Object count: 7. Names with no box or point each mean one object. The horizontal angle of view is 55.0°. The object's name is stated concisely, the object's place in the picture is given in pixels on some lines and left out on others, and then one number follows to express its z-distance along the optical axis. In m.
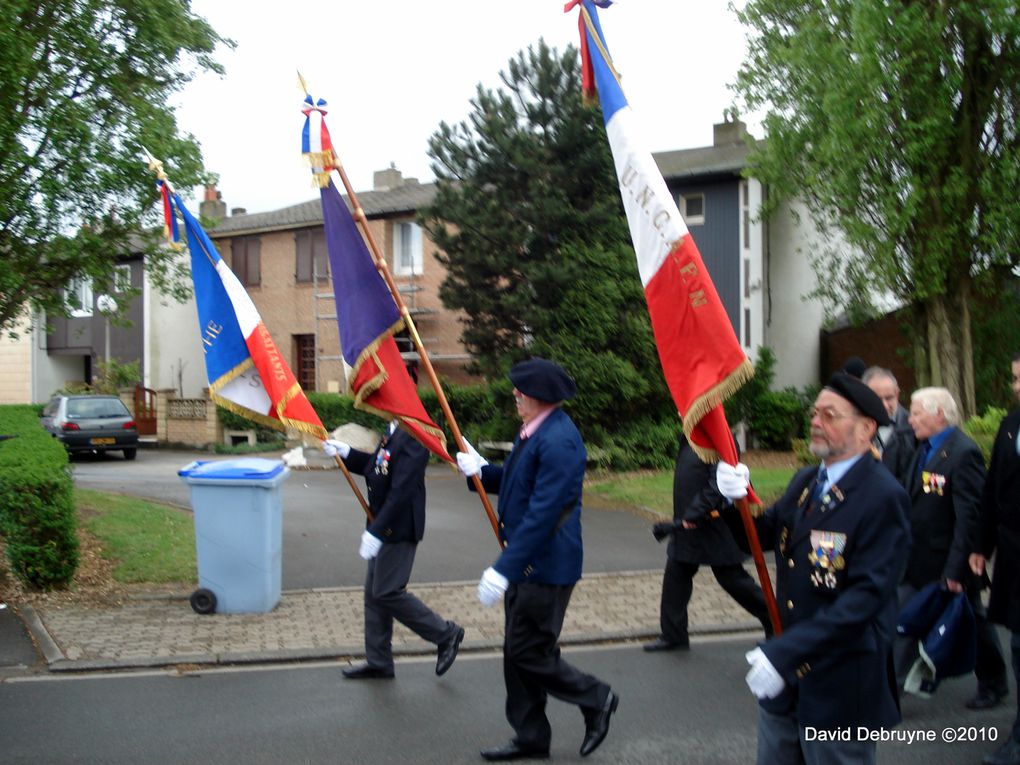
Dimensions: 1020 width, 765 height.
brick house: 26.66
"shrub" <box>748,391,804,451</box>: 21.94
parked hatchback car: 23.75
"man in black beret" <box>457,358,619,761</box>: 4.60
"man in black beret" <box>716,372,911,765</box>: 3.25
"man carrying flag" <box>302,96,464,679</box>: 6.08
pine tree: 18.12
